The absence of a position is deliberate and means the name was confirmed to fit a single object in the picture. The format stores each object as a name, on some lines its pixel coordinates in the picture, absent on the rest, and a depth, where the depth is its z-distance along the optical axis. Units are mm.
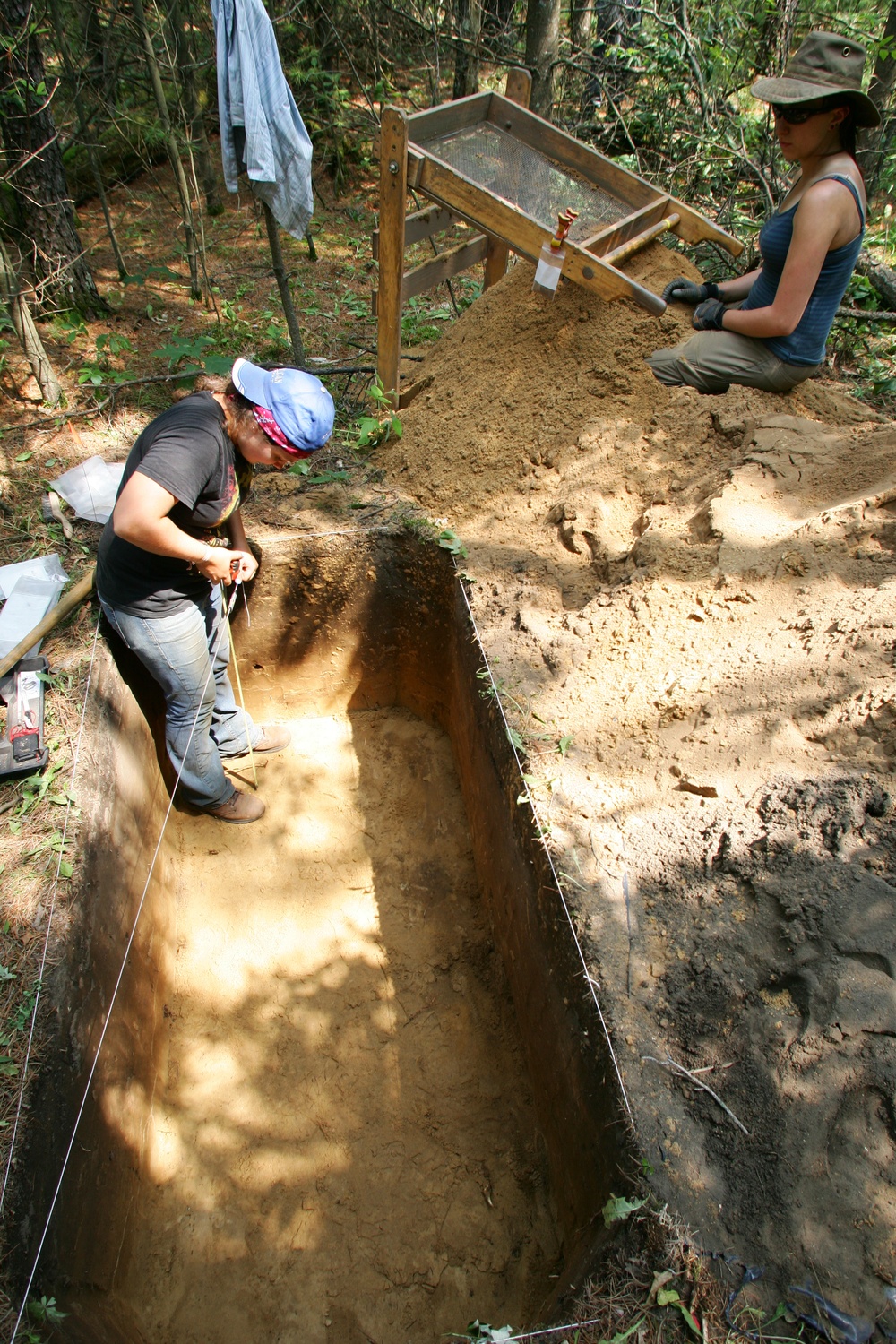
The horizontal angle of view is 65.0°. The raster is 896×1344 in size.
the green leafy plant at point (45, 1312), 1658
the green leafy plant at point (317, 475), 3951
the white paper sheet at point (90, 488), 3529
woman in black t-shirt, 2236
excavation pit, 2199
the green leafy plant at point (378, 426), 4008
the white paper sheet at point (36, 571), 3143
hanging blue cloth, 3635
